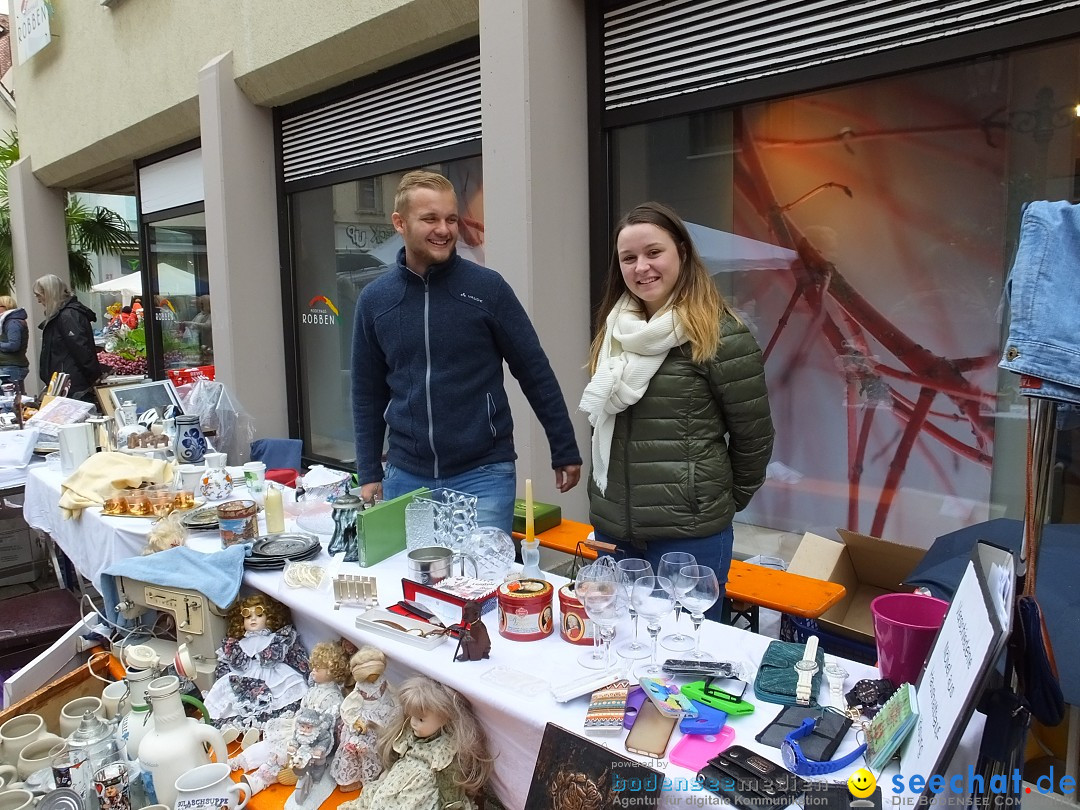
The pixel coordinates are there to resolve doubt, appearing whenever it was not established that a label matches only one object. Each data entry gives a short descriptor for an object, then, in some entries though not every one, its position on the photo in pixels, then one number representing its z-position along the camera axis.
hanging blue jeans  1.19
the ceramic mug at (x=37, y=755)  2.01
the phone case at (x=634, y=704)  1.40
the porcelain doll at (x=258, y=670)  2.01
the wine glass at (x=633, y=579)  1.63
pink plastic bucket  1.42
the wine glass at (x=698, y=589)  1.52
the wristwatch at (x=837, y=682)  1.41
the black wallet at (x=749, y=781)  1.17
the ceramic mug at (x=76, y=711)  2.13
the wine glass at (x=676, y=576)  1.57
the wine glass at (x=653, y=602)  1.56
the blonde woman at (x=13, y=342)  7.17
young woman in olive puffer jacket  1.95
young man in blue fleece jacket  2.41
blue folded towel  2.17
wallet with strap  1.44
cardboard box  2.99
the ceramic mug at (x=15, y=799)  1.79
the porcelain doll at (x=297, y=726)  1.80
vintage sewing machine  2.15
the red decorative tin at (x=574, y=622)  1.70
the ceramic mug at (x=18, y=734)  2.08
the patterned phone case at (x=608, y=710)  1.37
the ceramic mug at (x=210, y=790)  1.69
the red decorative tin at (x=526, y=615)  1.73
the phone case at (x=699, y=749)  1.28
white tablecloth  1.35
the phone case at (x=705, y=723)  1.34
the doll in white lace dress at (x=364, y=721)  1.73
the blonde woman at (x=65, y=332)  6.28
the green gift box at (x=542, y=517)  3.41
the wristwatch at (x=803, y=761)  1.23
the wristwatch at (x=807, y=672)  1.41
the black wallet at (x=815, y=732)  1.26
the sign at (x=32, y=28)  8.56
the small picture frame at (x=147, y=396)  4.02
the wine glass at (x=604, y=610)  1.59
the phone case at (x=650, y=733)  1.31
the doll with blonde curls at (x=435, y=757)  1.56
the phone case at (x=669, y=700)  1.39
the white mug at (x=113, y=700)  2.15
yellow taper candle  1.96
